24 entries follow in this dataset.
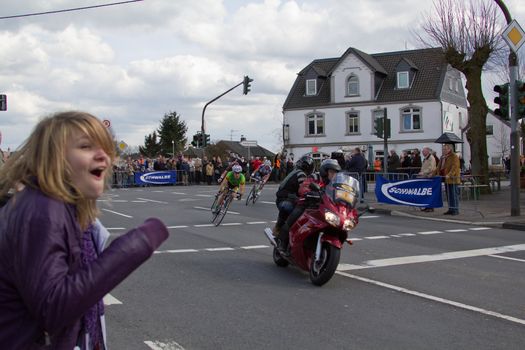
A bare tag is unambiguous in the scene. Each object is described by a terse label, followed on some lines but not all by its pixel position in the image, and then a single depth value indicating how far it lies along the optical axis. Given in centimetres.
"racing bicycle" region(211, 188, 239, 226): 1375
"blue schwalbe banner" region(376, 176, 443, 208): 1616
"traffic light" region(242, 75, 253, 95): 3338
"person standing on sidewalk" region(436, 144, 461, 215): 1558
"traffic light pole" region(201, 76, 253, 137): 3338
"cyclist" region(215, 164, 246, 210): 1389
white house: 5134
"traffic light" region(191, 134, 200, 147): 3716
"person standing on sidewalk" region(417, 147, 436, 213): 1761
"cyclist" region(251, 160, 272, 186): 2023
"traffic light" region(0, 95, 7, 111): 2261
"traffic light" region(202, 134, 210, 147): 3731
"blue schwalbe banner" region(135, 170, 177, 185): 3460
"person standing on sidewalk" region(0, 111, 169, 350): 176
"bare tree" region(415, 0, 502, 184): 2281
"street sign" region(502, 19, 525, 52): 1486
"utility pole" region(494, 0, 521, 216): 1495
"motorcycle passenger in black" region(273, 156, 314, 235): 830
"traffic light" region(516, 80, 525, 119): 1490
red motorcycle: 697
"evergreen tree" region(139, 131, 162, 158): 9944
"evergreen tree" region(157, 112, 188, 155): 9488
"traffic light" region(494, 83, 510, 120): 1521
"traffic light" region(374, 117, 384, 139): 2000
